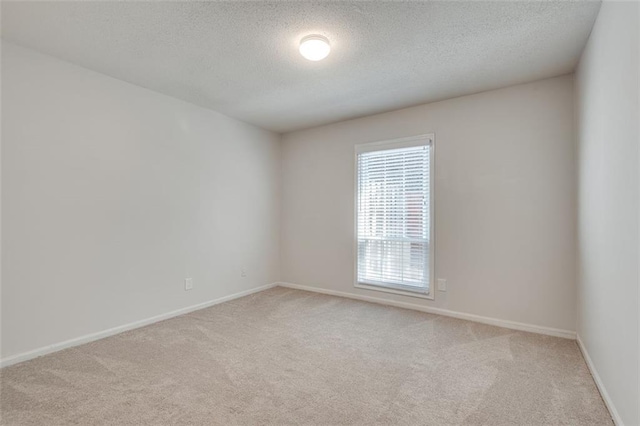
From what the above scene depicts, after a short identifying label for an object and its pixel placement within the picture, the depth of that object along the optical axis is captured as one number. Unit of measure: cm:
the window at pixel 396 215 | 379
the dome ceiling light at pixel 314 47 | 232
